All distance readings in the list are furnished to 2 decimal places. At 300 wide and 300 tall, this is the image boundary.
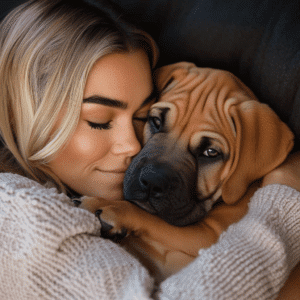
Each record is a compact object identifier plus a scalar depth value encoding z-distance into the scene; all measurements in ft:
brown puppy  2.12
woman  1.85
